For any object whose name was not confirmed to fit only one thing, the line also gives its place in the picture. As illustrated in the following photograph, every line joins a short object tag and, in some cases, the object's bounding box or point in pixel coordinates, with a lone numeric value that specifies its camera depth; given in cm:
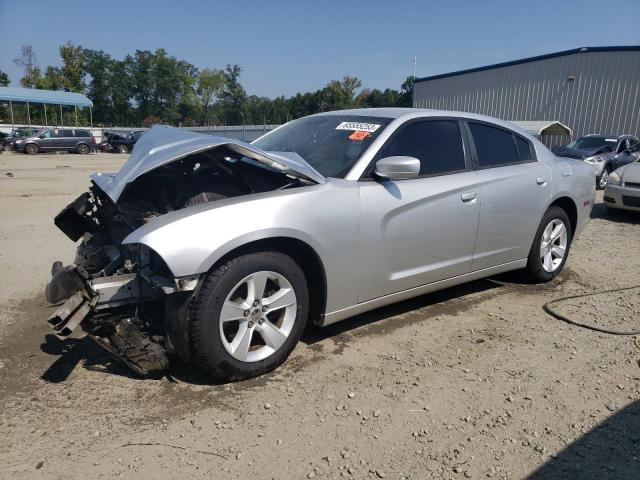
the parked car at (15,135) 3061
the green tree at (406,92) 6754
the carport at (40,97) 4005
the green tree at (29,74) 6269
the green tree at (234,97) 8256
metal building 2169
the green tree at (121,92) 7450
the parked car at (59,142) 2923
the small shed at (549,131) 1992
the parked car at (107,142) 3596
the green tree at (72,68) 6150
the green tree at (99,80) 7294
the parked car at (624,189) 873
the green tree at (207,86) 8412
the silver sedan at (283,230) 274
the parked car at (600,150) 1378
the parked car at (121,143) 3572
